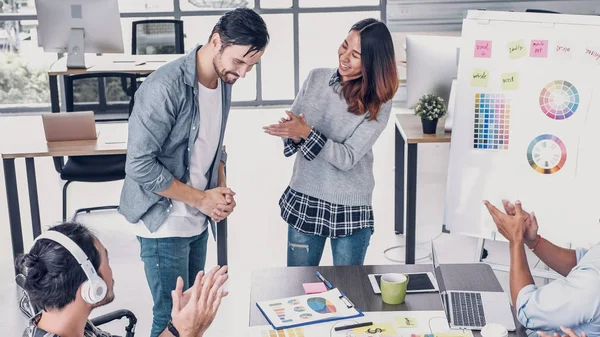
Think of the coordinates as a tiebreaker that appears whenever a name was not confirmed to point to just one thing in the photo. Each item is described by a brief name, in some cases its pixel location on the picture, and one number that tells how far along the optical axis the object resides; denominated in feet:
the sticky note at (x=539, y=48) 10.15
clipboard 6.57
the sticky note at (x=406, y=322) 6.53
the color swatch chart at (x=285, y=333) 6.38
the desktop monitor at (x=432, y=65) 12.87
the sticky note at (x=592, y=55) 9.90
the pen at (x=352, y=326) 6.47
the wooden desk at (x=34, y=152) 11.69
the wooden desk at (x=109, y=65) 17.78
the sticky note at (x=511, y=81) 10.35
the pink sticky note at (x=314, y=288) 7.17
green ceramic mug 6.89
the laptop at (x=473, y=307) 6.56
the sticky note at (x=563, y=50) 10.04
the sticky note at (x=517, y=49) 10.27
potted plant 12.02
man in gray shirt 7.07
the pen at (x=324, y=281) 7.26
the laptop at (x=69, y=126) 12.30
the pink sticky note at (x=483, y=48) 10.45
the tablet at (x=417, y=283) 7.20
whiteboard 10.06
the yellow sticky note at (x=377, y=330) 6.35
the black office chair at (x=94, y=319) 5.49
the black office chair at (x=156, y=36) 21.02
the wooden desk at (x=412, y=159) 11.95
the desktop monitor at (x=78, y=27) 17.66
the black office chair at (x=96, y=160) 13.52
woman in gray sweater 8.14
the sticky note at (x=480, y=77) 10.52
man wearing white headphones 5.33
